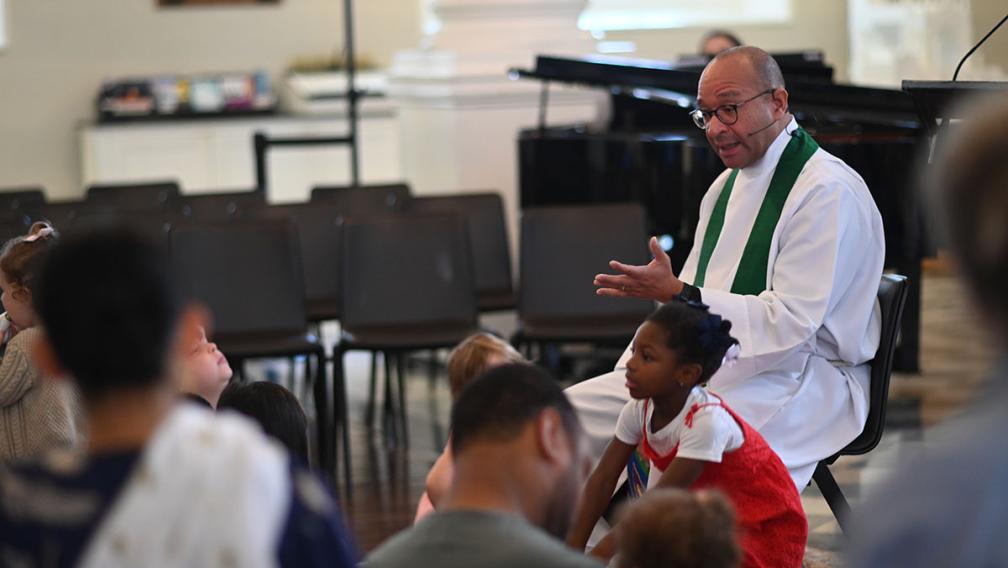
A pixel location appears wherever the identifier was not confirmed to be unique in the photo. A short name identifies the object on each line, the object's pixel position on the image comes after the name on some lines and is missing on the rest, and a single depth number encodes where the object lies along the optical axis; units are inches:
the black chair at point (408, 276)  392.5
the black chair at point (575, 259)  397.4
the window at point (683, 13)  889.5
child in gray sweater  214.5
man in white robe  243.7
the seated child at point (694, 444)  205.8
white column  545.3
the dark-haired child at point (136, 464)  94.1
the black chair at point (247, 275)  382.7
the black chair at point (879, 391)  250.9
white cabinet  814.4
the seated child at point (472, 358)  243.3
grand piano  414.3
